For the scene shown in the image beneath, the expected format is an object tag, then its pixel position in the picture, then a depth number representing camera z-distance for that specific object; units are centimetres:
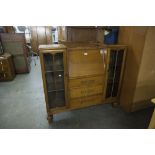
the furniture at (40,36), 634
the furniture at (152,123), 136
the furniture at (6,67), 344
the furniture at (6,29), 404
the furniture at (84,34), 225
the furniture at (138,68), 187
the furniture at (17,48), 371
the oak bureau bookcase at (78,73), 182
